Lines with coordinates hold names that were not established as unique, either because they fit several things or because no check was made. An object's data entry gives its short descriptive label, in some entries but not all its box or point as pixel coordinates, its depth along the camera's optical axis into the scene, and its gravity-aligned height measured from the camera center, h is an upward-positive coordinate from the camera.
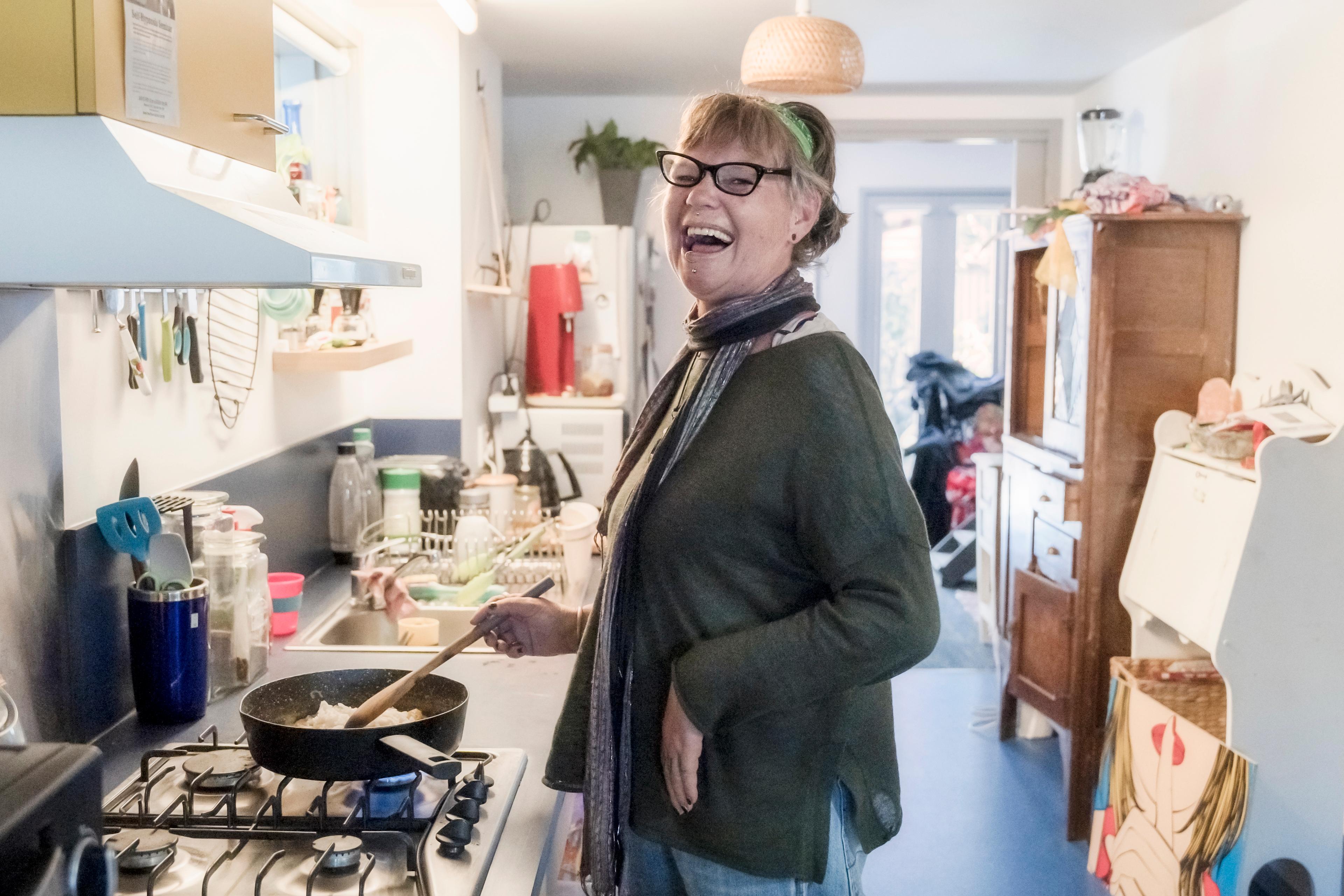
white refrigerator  4.52 +0.04
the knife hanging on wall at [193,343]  2.01 +0.01
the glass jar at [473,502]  3.01 -0.39
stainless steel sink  2.15 -0.53
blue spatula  1.65 -0.25
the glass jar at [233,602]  1.82 -0.39
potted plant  5.12 +0.78
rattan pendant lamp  3.25 +0.81
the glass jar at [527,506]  3.18 -0.44
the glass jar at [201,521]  1.82 -0.27
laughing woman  1.21 -0.25
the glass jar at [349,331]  2.72 +0.04
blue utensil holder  1.66 -0.42
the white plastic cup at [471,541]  2.66 -0.43
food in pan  1.49 -0.47
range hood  1.05 +0.11
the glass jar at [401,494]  3.00 -0.37
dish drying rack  2.64 -0.48
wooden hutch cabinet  3.38 -0.15
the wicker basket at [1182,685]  3.00 -0.86
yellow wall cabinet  1.04 +0.27
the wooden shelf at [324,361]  2.50 -0.03
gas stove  1.19 -0.53
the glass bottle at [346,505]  2.80 -0.37
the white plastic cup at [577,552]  2.46 -0.42
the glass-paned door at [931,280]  8.12 +0.49
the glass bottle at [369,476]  2.89 -0.31
